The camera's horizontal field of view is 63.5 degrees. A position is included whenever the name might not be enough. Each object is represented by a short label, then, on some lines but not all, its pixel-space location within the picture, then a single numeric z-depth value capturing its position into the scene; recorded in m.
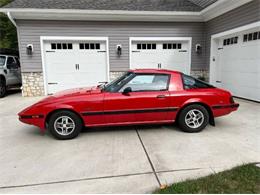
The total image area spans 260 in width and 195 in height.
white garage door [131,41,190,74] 9.63
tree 18.31
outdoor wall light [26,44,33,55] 8.91
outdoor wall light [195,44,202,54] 9.79
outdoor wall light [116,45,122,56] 9.37
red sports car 4.07
